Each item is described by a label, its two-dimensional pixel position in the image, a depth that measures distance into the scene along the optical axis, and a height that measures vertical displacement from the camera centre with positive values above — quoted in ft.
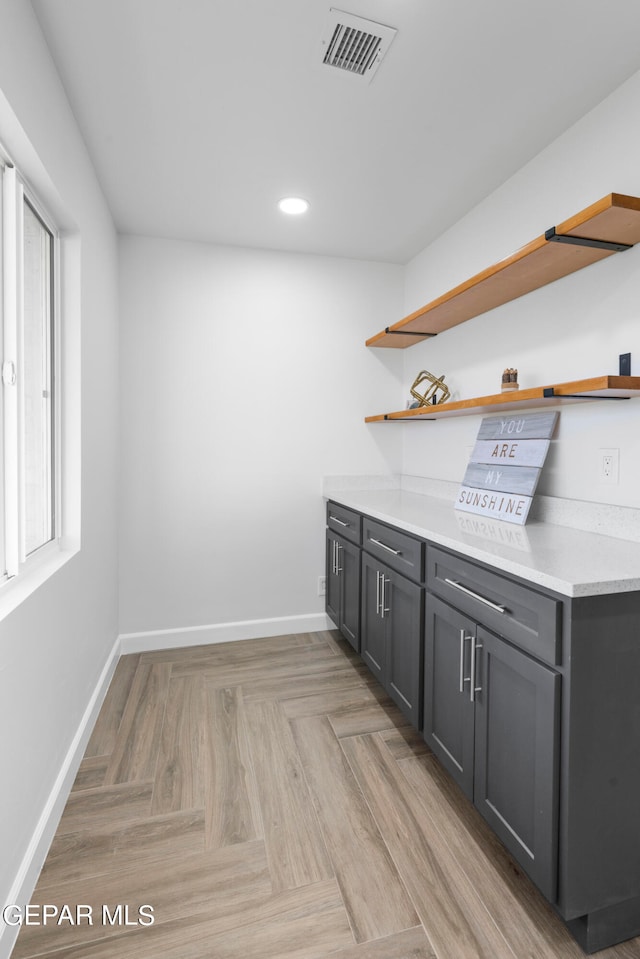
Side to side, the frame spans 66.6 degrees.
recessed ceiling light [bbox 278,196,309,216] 8.05 +4.44
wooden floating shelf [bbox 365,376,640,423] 4.78 +0.87
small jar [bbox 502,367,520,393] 6.83 +1.28
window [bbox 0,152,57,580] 4.54 +0.93
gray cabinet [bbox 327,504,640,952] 3.84 -2.28
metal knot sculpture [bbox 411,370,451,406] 9.16 +1.57
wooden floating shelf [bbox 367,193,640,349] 4.68 +2.49
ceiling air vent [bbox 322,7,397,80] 4.69 +4.31
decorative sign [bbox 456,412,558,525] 6.51 +0.07
